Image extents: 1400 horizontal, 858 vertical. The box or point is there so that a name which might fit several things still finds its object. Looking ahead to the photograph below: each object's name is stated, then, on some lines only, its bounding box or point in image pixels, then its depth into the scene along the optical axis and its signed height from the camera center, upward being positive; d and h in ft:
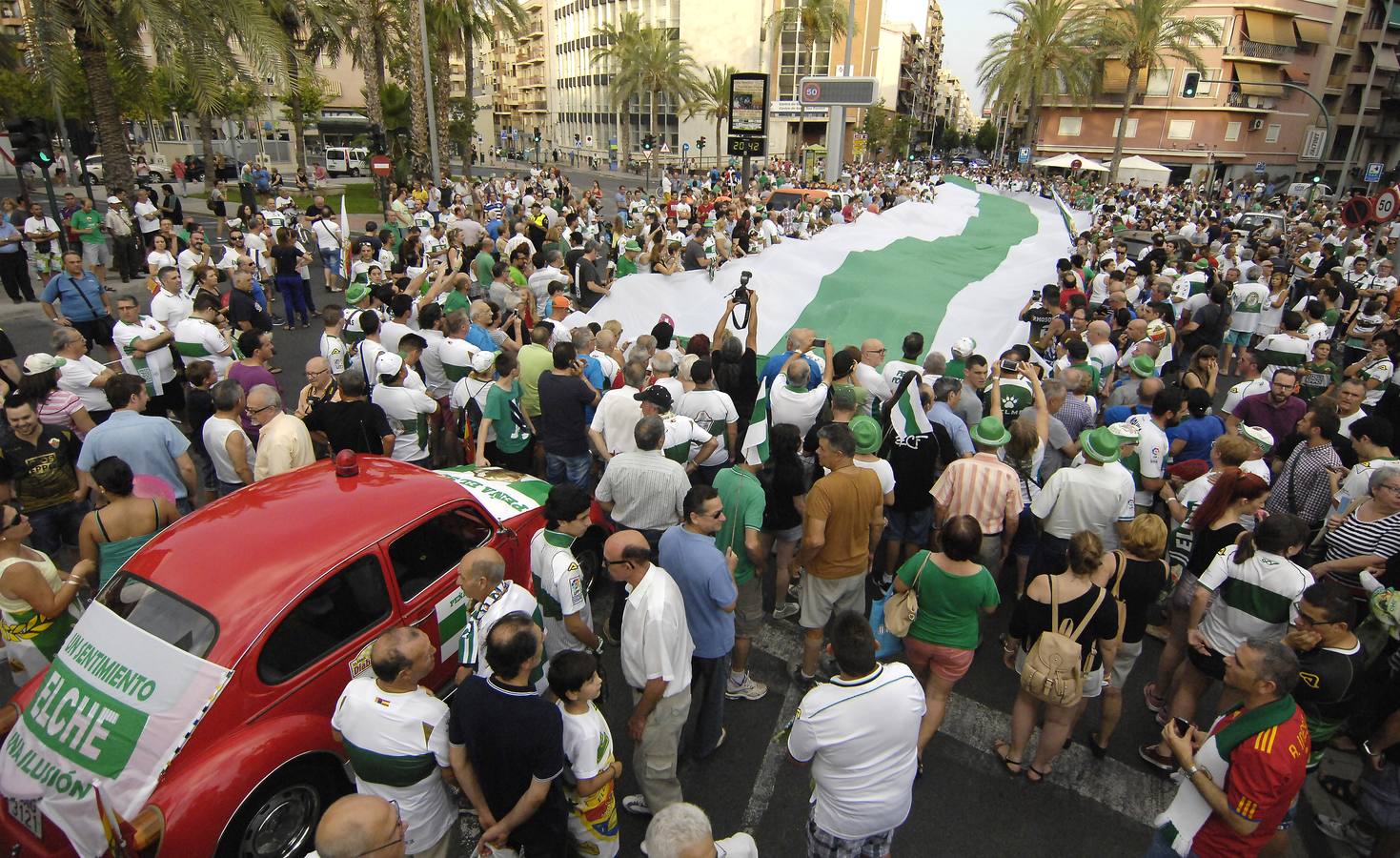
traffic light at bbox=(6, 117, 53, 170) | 39.54 +0.06
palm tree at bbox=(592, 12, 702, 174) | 169.78 +21.27
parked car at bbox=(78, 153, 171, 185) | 108.17 -3.24
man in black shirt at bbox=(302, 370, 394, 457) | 18.98 -6.53
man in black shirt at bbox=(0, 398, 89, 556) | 16.37 -7.10
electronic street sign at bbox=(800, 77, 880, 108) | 70.59 +6.54
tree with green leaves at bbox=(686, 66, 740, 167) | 178.81 +15.17
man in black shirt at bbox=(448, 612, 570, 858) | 9.21 -7.04
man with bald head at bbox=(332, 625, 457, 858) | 9.68 -7.16
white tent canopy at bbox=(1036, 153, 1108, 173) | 124.06 +1.46
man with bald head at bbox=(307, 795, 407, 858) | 7.27 -6.35
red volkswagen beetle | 10.21 -7.03
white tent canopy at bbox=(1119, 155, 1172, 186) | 138.41 +0.23
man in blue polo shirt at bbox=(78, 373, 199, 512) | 16.31 -6.23
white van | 146.10 -1.74
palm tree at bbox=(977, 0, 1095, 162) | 133.59 +20.62
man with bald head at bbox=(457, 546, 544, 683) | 11.15 -6.40
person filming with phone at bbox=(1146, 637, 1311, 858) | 9.31 -7.15
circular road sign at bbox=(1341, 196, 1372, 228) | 40.09 -1.73
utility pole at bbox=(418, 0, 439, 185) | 63.41 +5.30
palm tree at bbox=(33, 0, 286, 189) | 42.96 +6.39
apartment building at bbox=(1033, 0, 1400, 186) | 172.45 +18.28
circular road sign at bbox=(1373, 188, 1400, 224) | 36.65 -1.21
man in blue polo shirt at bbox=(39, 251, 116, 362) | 28.96 -5.87
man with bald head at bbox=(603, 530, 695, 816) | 11.24 -7.26
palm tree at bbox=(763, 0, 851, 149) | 159.94 +31.04
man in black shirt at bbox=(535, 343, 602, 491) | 19.93 -6.66
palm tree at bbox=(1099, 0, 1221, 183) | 121.29 +22.76
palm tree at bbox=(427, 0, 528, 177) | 89.56 +15.84
